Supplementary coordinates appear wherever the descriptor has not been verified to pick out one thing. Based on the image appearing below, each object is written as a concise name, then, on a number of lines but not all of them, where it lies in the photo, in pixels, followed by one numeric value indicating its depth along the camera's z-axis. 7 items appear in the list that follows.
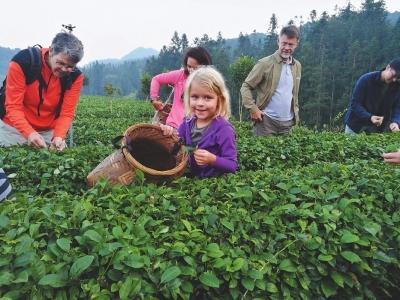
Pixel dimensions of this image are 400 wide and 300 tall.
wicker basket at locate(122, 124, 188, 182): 2.65
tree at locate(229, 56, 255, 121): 19.31
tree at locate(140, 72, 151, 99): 35.41
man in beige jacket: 5.43
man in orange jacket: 3.53
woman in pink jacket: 4.42
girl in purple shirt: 3.04
